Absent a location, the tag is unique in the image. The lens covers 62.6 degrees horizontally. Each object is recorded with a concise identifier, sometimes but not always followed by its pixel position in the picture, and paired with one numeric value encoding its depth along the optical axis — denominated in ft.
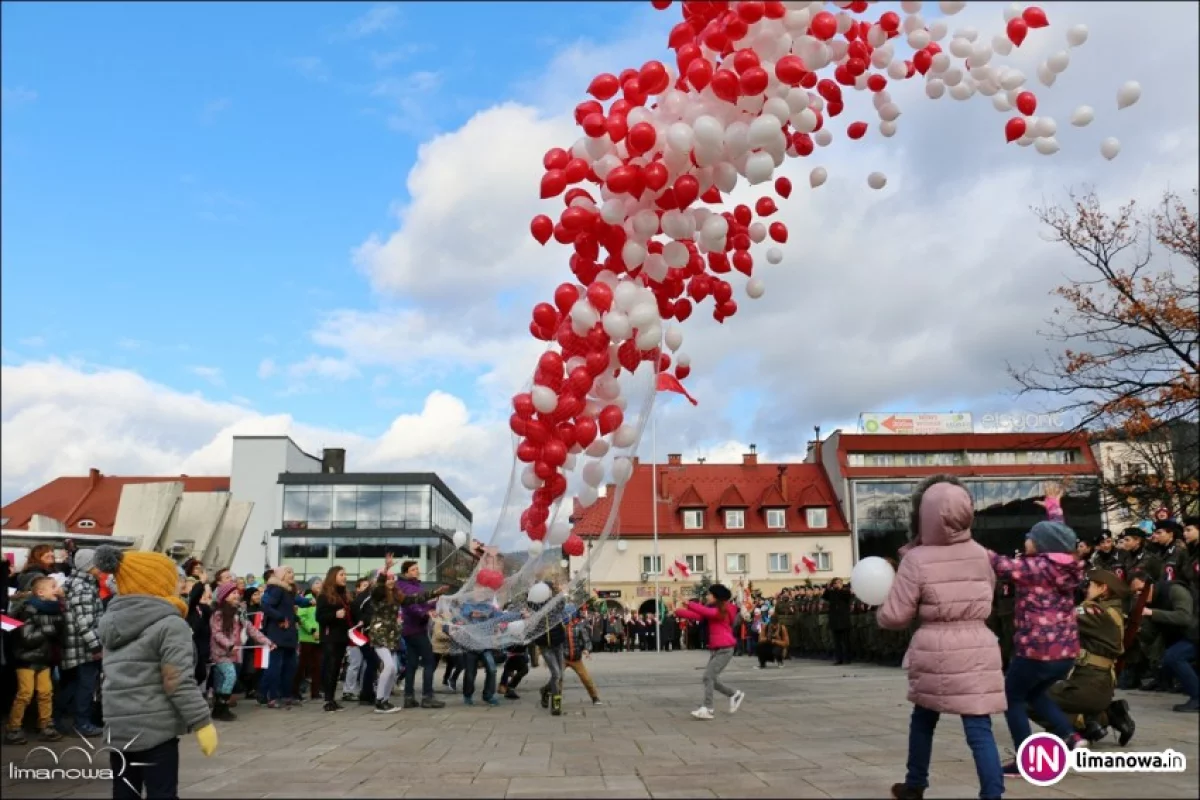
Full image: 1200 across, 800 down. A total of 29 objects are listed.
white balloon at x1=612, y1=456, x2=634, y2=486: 22.07
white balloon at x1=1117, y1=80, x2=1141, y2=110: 21.16
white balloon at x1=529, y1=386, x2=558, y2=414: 20.09
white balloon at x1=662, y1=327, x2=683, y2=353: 22.35
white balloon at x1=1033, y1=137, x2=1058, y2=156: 21.99
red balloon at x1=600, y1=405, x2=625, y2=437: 21.04
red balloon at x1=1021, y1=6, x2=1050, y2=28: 20.92
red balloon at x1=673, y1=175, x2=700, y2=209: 19.16
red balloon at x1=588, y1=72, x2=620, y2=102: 20.02
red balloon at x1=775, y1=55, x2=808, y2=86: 18.24
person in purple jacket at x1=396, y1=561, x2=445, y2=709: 40.42
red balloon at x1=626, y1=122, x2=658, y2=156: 18.40
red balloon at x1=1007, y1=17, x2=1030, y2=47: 20.92
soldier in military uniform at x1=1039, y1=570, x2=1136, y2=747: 23.57
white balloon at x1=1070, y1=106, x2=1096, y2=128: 21.93
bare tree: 57.52
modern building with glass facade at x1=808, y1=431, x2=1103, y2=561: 175.32
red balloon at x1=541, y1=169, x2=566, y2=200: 19.84
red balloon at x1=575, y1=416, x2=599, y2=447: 20.63
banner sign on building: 199.52
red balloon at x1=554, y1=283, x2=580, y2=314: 20.44
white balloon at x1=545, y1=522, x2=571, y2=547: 22.71
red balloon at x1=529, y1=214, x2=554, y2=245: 20.45
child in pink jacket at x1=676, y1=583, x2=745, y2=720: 34.81
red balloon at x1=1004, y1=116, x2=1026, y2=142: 21.94
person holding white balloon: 17.15
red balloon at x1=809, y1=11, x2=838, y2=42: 18.83
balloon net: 18.62
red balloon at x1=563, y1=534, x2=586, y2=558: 23.22
